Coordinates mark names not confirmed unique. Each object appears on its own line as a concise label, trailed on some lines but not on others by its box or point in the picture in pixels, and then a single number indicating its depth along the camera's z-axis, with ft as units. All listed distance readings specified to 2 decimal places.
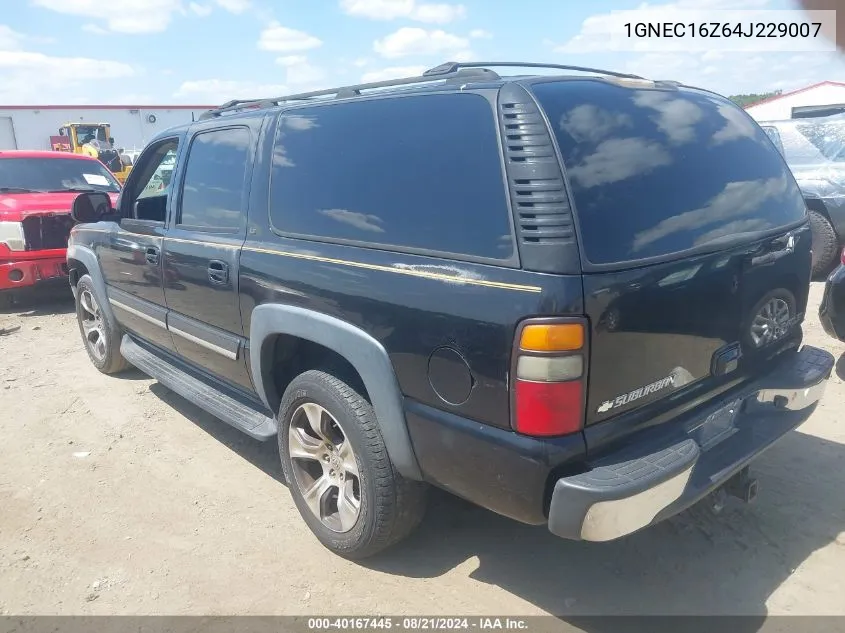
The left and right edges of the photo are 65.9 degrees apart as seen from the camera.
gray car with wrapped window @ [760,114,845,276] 23.21
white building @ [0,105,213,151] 102.47
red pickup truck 22.93
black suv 6.69
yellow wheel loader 70.59
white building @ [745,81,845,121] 87.92
